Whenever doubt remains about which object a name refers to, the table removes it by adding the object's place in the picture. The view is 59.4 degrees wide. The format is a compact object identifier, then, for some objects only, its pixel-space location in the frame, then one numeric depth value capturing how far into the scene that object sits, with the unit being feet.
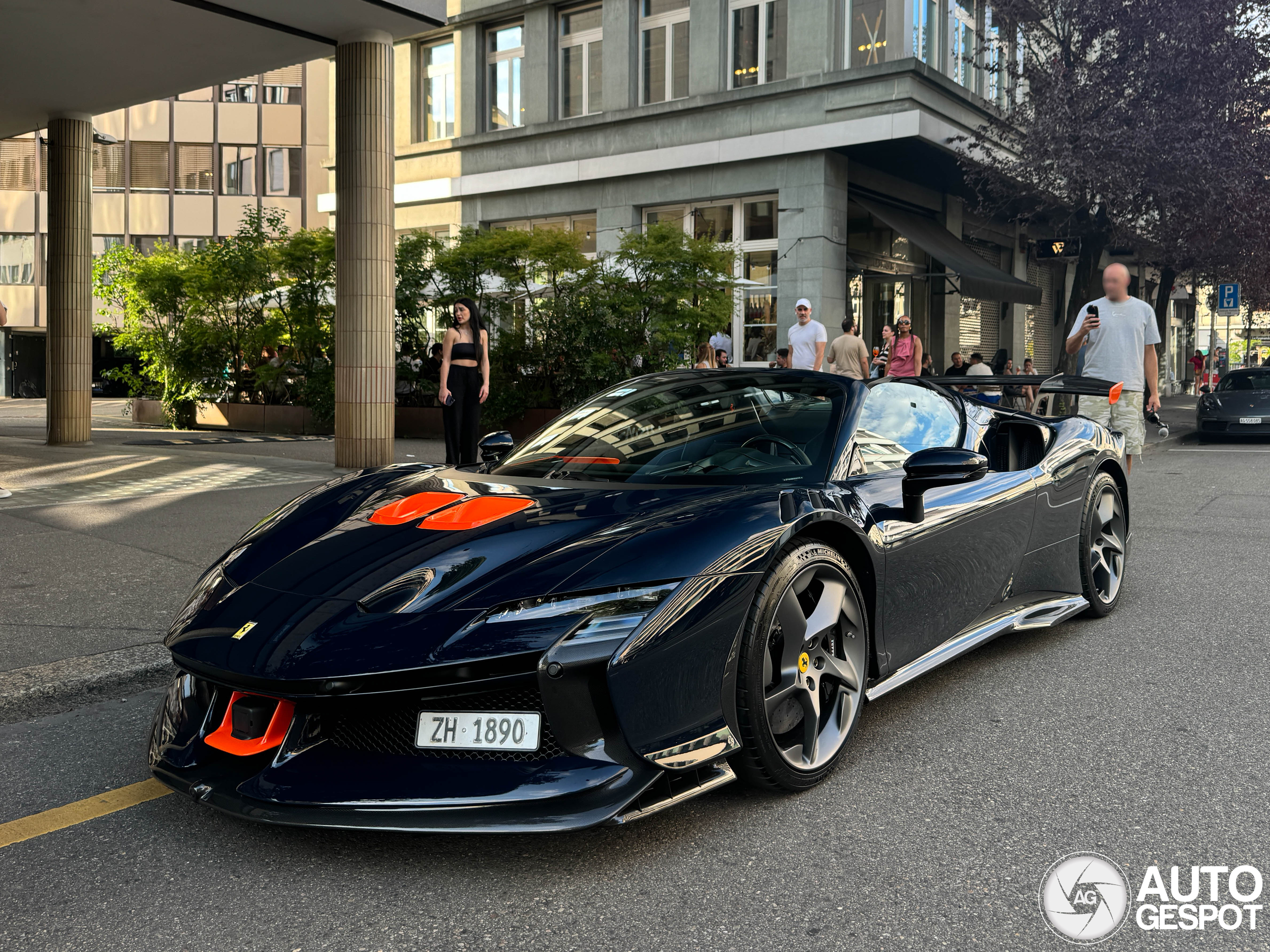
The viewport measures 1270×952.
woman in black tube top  32.12
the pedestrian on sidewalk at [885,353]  53.93
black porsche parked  61.72
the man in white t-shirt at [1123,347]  25.96
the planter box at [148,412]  66.33
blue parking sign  83.20
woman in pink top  46.88
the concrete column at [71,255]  47.39
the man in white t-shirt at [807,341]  41.88
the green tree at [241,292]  55.88
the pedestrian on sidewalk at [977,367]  70.69
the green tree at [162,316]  58.54
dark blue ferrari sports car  8.21
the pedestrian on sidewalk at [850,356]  42.93
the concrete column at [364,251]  36.24
